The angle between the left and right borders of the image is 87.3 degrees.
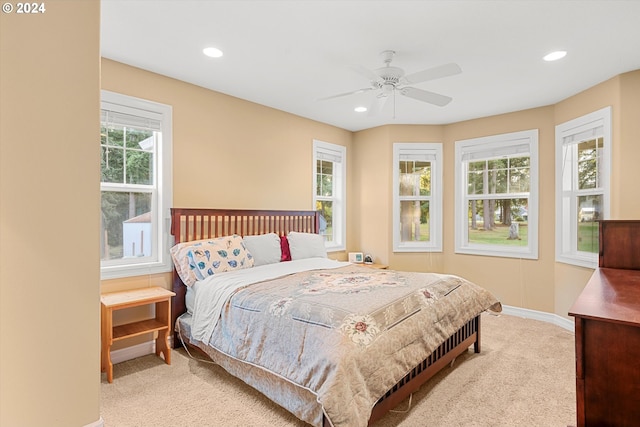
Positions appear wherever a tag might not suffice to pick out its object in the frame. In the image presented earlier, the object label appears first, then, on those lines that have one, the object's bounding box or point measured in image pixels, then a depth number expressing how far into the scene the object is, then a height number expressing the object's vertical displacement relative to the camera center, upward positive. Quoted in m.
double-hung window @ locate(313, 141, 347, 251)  5.20 +0.34
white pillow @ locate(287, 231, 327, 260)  4.09 -0.41
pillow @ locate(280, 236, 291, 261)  4.00 -0.44
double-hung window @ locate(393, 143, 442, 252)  5.17 +0.25
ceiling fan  2.53 +1.09
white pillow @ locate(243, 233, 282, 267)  3.65 -0.39
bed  1.86 -0.74
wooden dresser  1.25 -0.58
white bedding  2.72 -0.66
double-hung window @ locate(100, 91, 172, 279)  3.03 +0.26
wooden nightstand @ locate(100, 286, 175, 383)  2.63 -0.94
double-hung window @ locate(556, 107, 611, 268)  3.56 +0.33
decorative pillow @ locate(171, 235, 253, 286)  3.08 -0.43
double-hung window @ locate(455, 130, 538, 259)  4.42 +0.25
